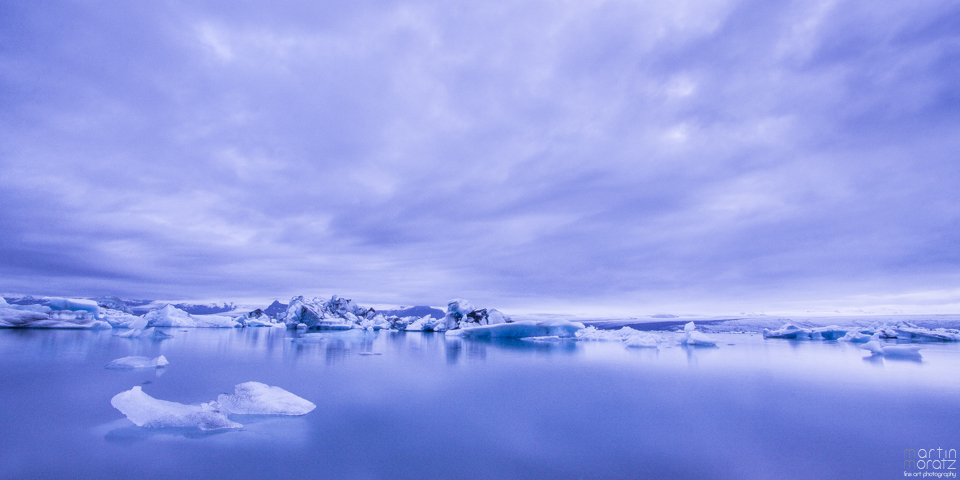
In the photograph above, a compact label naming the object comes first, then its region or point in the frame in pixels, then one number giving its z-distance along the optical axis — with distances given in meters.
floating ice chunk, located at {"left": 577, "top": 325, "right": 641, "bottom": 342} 22.75
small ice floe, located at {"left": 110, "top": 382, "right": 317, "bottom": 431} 3.71
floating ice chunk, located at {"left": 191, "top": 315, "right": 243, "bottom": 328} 30.08
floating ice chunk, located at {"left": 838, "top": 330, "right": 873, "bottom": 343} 20.23
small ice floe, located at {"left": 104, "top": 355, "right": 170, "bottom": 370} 7.28
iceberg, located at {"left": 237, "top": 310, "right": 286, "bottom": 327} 35.50
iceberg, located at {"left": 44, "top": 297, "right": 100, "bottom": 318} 22.25
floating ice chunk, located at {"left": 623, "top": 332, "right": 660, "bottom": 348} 16.00
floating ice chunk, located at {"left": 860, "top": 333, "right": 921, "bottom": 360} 12.06
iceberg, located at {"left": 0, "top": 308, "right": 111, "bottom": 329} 19.66
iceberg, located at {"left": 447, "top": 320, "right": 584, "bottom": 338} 23.05
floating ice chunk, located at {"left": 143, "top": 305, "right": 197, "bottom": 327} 24.41
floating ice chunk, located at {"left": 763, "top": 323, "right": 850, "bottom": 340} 22.95
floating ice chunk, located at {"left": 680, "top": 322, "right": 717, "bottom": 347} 16.05
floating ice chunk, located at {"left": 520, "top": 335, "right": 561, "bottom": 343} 22.59
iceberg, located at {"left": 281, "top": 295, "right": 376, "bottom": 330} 33.91
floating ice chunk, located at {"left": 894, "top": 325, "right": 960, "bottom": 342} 19.55
